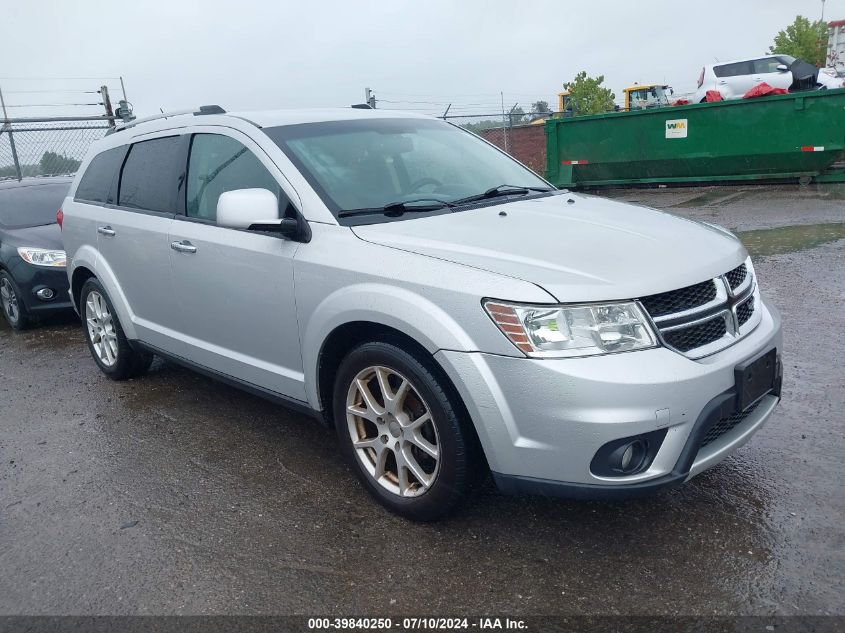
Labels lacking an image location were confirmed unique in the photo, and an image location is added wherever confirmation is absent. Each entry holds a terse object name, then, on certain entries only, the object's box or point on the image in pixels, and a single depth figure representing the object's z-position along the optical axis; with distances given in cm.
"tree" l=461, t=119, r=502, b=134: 2060
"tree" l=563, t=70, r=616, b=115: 3231
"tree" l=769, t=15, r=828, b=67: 3912
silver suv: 272
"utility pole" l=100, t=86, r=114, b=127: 1464
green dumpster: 1297
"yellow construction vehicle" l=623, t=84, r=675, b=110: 2930
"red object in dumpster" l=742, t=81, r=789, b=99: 1351
